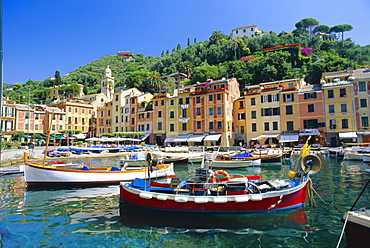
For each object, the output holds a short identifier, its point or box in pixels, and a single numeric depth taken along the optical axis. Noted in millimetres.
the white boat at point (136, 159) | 26130
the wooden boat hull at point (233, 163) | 25562
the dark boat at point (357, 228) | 6090
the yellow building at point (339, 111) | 38688
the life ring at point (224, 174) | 13146
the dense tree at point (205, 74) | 73875
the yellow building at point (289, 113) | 42281
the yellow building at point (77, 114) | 66688
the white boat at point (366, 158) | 24762
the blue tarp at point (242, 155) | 28016
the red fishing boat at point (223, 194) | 10141
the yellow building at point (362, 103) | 37412
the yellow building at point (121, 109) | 60906
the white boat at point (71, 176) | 16109
